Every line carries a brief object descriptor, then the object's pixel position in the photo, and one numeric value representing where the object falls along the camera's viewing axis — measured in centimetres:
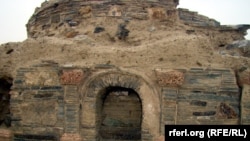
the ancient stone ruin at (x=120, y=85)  816
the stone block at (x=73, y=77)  845
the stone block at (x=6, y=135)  913
